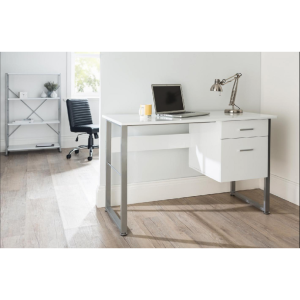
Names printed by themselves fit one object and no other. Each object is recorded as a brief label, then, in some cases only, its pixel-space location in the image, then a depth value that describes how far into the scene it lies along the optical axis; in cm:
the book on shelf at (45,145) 476
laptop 236
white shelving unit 458
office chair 428
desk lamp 237
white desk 212
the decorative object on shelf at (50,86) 473
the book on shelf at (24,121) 469
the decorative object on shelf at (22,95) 465
